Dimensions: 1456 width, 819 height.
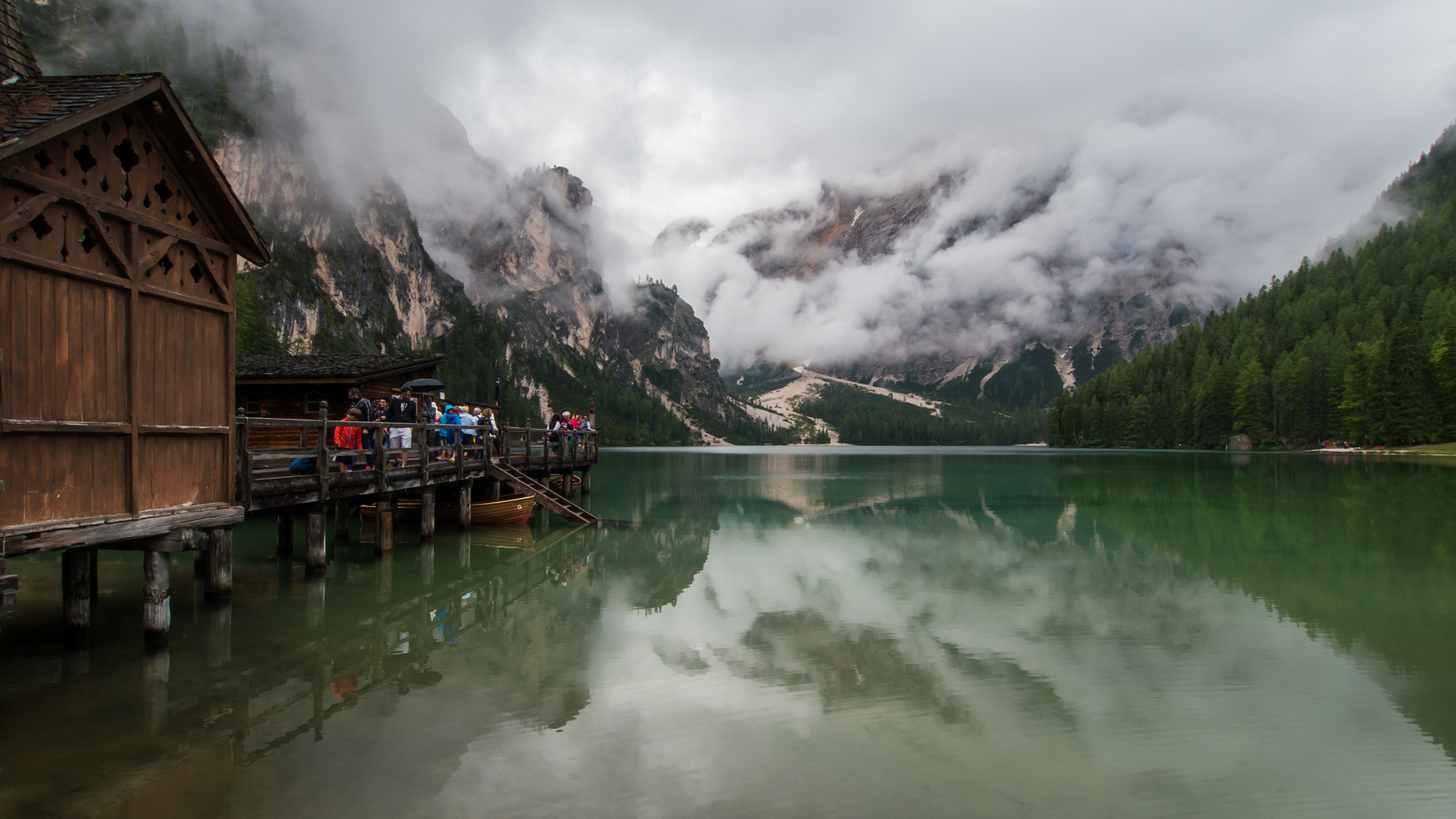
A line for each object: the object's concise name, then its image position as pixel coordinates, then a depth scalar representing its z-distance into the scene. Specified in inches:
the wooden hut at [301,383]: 1215.6
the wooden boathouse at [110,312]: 368.5
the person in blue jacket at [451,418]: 1074.7
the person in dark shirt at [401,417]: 922.7
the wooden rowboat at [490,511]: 1077.1
